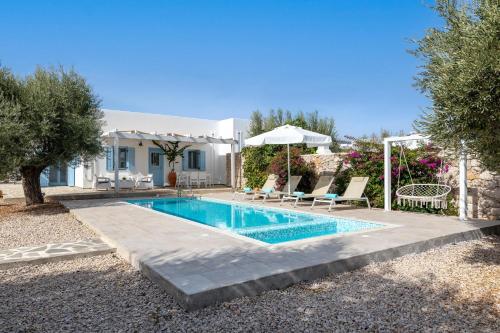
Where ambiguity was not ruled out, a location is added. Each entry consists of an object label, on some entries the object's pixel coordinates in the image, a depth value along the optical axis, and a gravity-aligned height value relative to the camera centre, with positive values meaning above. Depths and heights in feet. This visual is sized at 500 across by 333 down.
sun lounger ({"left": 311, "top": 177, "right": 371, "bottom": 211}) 34.60 -2.51
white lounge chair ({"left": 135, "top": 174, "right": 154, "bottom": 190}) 62.64 -2.63
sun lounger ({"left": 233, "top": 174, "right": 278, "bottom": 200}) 47.09 -2.18
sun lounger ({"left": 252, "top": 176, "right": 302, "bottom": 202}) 43.67 -2.86
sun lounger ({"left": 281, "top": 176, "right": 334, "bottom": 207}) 38.02 -2.50
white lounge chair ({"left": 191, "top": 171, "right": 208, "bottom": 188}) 67.10 -2.14
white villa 64.23 +3.88
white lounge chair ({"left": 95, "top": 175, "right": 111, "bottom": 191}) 57.38 -2.23
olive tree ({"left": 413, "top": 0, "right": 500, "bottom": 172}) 12.36 +3.24
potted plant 69.31 +3.10
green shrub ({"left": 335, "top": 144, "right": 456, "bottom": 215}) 33.27 -0.27
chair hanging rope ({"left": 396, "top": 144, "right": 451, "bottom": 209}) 27.58 -2.32
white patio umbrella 38.70 +3.30
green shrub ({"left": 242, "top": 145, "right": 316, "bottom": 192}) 48.52 +0.14
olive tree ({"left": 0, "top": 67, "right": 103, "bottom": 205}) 31.60 +4.40
